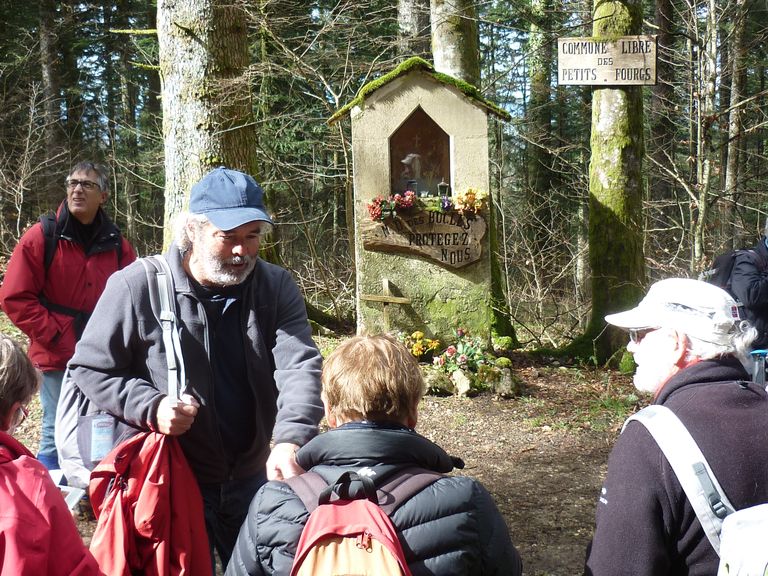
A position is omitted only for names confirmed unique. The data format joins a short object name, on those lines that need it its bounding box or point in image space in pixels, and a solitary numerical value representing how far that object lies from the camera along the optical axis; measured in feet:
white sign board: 24.79
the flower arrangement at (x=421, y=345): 25.86
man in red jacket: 13.60
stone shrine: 25.94
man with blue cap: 7.80
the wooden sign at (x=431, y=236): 25.98
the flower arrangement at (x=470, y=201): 25.85
